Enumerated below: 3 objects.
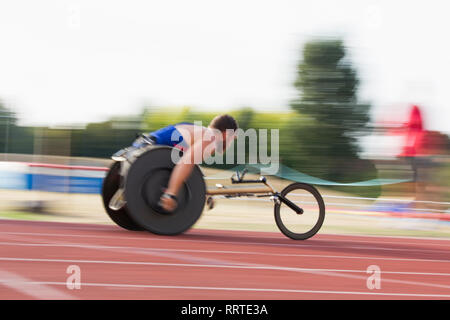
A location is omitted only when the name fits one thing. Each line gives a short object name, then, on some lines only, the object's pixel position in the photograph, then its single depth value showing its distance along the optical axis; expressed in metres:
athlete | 6.71
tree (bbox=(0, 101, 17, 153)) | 12.80
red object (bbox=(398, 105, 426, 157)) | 12.13
